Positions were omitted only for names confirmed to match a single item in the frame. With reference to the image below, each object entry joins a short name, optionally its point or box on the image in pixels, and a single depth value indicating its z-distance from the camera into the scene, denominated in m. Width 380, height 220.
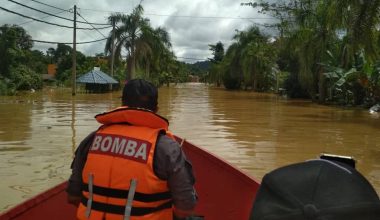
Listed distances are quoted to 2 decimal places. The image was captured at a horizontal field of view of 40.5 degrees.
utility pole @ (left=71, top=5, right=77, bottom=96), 36.78
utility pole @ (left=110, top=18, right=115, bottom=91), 44.44
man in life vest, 2.66
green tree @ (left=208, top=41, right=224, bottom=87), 82.61
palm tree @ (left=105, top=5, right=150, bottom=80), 44.94
